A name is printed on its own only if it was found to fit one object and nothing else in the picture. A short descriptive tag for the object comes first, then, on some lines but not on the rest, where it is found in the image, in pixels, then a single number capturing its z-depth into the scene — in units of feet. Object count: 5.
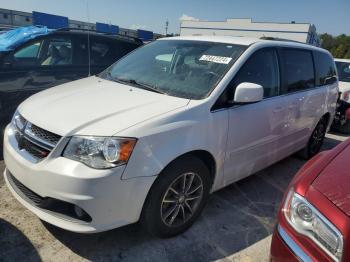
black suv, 15.99
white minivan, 8.02
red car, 5.54
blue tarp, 16.79
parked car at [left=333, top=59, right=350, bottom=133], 23.36
